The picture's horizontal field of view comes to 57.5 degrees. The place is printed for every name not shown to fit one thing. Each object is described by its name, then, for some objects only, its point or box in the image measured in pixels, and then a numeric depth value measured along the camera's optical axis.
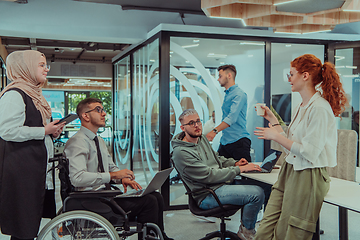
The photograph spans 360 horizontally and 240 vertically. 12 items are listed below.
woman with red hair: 1.89
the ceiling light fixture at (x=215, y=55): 4.75
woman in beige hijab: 2.14
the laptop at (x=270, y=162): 2.93
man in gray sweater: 2.73
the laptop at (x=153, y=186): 2.42
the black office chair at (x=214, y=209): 2.73
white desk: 1.92
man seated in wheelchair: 2.42
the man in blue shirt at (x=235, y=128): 3.93
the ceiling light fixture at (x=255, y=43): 4.86
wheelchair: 2.16
